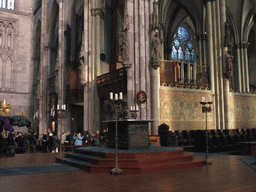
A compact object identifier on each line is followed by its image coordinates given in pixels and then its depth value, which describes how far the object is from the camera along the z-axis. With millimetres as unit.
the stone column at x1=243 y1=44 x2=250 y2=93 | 27703
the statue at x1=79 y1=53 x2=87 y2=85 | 20906
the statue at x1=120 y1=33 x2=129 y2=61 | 16328
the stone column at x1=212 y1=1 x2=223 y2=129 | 19750
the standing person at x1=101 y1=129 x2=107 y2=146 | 17530
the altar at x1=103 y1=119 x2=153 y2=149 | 9266
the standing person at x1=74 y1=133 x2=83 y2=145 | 16094
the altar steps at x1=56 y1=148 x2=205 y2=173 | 7736
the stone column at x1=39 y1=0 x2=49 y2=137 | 28641
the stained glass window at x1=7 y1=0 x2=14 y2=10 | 32812
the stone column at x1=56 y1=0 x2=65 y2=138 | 24864
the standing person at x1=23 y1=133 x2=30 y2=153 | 15630
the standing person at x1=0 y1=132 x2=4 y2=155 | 12342
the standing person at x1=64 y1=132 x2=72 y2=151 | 17834
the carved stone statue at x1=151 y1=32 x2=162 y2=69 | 16359
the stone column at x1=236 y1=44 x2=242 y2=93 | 27200
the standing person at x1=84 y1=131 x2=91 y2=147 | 17794
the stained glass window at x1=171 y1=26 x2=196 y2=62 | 34438
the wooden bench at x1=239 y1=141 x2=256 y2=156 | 12916
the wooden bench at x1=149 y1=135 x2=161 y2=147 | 14906
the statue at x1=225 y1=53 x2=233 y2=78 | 19803
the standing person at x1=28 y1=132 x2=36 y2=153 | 17183
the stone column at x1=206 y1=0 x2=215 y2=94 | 20375
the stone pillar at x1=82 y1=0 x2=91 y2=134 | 20672
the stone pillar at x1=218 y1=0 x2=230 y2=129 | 19594
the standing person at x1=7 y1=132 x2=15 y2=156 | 12630
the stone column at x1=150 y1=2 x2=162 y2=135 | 16328
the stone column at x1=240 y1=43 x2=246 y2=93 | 27611
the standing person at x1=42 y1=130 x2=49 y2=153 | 16891
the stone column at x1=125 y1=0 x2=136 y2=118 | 16281
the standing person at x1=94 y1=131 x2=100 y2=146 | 17280
